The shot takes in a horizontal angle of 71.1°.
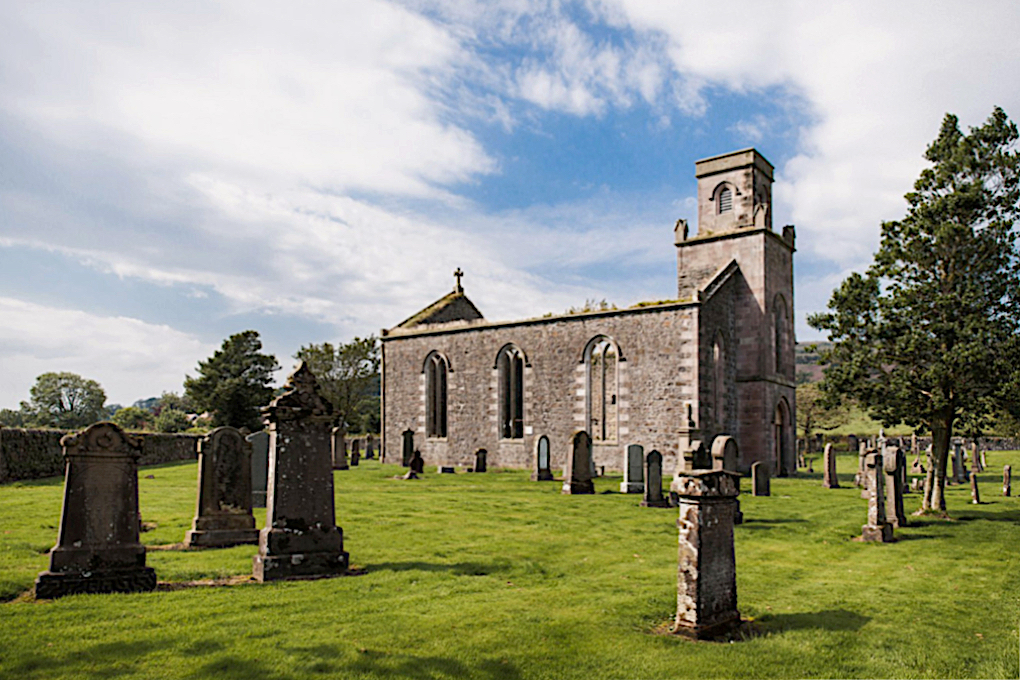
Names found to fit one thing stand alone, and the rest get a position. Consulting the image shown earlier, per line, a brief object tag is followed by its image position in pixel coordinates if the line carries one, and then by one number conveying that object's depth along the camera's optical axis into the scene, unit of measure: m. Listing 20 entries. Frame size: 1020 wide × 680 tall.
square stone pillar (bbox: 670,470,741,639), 6.71
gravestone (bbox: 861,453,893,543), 12.59
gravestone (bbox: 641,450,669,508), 16.17
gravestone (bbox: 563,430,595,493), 18.42
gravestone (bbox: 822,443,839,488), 21.28
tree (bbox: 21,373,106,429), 68.50
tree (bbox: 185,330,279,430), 50.00
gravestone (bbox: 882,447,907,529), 13.84
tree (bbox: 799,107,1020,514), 15.23
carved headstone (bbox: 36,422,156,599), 7.61
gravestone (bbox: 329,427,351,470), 26.38
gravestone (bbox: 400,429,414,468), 30.12
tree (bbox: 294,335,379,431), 56.84
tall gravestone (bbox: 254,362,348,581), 8.60
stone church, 24.91
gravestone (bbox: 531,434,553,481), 22.59
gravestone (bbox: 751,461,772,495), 18.97
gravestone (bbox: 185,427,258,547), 10.73
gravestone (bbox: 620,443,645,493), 18.70
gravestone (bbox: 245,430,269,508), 14.16
